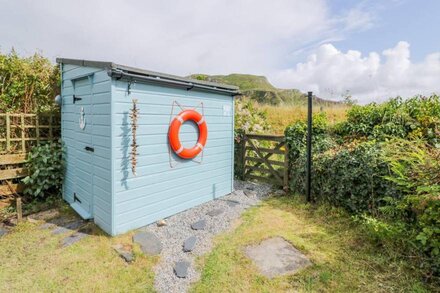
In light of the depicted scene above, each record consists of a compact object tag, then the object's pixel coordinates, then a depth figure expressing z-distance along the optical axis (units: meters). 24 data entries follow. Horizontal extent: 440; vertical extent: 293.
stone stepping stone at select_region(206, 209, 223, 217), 4.19
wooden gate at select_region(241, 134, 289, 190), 5.48
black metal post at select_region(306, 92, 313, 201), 4.46
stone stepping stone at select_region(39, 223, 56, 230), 3.73
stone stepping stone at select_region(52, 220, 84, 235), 3.58
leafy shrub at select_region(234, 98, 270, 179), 6.39
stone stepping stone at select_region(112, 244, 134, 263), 2.88
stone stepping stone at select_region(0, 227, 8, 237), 3.54
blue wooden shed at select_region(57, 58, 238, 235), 3.29
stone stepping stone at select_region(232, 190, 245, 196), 5.30
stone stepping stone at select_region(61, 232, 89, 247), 3.23
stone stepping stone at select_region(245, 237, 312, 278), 2.68
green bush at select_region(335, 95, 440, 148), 4.20
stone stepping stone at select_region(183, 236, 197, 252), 3.13
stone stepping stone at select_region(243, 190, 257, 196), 5.30
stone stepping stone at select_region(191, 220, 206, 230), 3.70
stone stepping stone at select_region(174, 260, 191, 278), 2.64
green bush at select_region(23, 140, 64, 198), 4.40
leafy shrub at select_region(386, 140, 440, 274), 2.33
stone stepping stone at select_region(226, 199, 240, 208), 4.63
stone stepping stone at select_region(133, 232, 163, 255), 3.08
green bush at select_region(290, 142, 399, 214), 3.52
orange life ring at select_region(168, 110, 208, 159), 3.90
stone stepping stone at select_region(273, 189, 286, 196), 5.27
